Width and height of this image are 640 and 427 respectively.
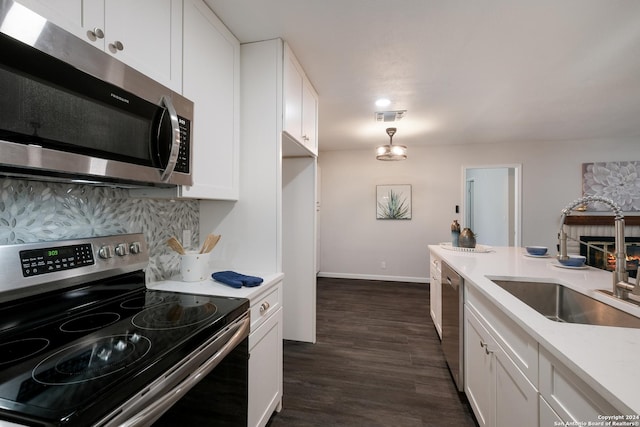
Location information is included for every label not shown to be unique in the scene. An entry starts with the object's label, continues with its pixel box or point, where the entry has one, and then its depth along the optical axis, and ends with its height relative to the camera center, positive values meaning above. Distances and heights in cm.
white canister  151 -29
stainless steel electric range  62 -39
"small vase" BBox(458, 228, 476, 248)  264 -24
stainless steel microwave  73 +32
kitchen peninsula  70 -45
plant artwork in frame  497 +21
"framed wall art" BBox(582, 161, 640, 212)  423 +49
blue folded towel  145 -35
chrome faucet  119 -23
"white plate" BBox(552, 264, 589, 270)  187 -35
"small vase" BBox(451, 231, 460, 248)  278 -24
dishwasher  190 -79
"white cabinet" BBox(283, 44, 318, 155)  188 +82
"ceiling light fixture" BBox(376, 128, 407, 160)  344 +75
